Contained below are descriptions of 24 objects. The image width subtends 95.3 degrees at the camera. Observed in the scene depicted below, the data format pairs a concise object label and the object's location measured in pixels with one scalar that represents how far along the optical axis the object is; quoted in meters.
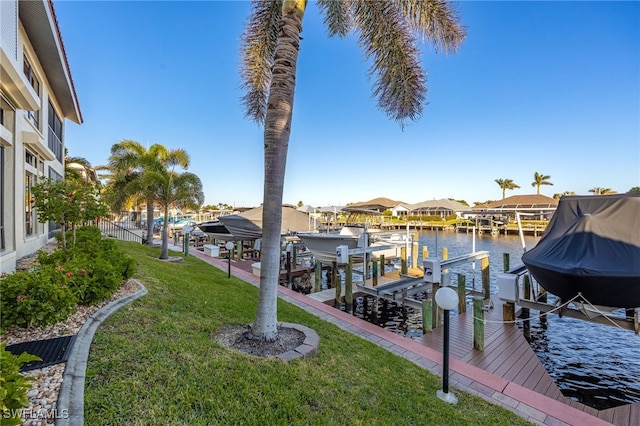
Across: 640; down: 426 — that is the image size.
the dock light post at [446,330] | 4.07
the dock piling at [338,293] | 10.00
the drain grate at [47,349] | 3.12
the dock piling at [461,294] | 8.62
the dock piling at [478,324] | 6.38
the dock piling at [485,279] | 10.46
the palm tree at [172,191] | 13.52
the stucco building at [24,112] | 5.95
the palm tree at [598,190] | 44.94
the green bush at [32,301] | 3.74
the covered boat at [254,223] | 17.23
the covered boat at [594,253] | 5.12
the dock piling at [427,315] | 7.41
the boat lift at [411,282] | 8.12
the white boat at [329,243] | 12.68
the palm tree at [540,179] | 62.66
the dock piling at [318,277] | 11.97
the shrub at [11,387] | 1.61
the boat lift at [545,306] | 6.15
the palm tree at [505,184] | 66.62
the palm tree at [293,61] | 4.70
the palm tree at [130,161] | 18.91
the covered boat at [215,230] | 20.28
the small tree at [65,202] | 6.54
